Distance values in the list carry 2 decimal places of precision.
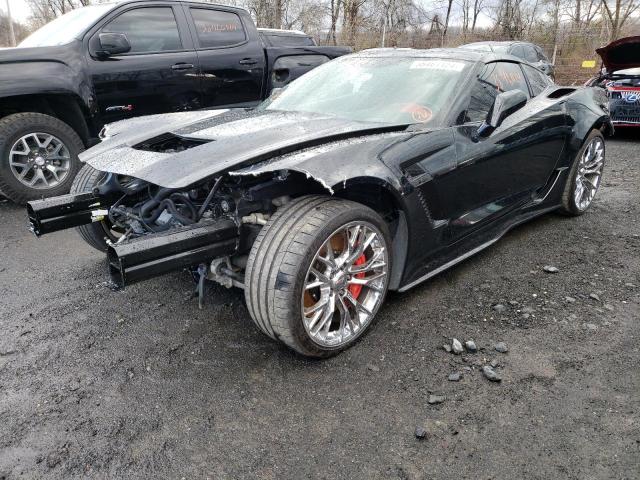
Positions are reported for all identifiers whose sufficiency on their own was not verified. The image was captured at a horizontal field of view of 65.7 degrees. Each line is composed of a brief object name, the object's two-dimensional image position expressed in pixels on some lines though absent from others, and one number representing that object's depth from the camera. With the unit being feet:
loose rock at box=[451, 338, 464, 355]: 8.24
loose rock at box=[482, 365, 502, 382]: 7.55
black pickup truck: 14.90
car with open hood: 25.77
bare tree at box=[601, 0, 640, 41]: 65.10
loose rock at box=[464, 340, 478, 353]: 8.29
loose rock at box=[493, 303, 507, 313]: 9.55
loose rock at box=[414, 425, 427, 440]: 6.43
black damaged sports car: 7.25
